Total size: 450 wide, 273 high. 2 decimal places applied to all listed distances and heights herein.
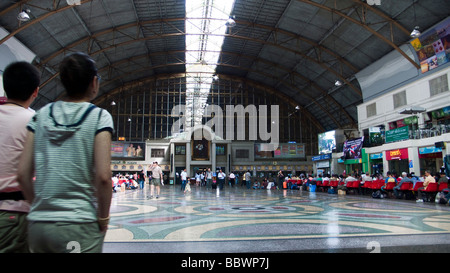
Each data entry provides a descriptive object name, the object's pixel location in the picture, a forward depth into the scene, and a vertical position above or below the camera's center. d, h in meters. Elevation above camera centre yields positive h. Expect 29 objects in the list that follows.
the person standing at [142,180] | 22.49 -0.93
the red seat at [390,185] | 14.11 -0.91
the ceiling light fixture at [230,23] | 21.09 +10.49
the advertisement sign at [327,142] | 31.78 +2.77
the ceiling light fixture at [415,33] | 17.09 +7.77
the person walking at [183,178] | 17.75 -0.62
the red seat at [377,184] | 14.82 -0.91
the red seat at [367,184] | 15.55 -0.97
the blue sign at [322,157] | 31.98 +1.10
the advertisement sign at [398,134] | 21.41 +2.42
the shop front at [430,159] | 19.44 +0.52
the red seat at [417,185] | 12.70 -0.83
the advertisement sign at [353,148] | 26.39 +1.74
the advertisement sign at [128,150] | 38.72 +2.44
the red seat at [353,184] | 16.81 -1.01
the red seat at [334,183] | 19.00 -1.07
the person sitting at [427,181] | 11.84 -0.61
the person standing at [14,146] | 1.75 +0.15
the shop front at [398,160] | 21.30 +0.49
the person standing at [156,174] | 12.84 -0.27
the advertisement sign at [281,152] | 41.22 +2.15
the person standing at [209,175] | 24.32 -0.66
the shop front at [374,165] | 25.27 +0.12
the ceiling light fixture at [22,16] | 16.42 +8.60
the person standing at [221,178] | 23.12 -0.83
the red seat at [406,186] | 13.06 -0.90
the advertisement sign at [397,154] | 21.14 +0.90
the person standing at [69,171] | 1.37 -0.01
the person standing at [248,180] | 27.23 -1.17
